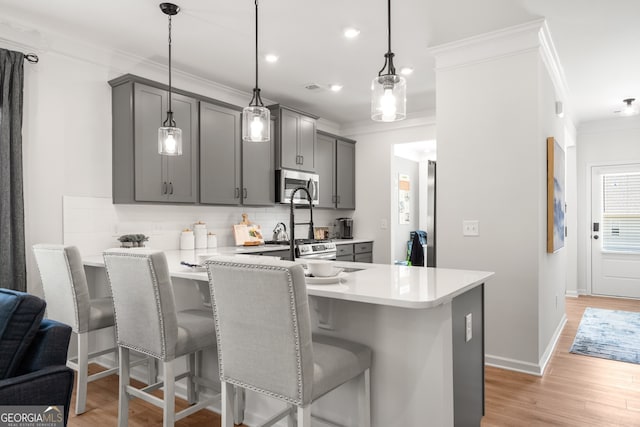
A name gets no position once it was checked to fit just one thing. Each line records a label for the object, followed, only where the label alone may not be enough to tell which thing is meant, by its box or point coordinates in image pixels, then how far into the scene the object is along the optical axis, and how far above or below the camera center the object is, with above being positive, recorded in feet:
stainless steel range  14.23 -1.35
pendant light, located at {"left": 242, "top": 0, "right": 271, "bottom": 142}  7.98 +1.81
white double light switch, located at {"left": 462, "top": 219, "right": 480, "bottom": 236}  11.06 -0.42
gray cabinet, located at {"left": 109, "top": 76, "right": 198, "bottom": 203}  11.00 +1.79
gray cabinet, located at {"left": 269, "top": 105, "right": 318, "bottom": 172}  15.49 +2.98
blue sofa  4.58 -1.75
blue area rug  11.61 -4.07
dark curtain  9.11 +0.86
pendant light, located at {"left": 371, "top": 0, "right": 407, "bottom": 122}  6.18 +1.82
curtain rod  9.86 +3.83
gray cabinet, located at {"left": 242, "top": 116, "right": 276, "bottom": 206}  14.37 +1.47
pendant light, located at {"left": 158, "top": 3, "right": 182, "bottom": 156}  9.20 +1.68
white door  19.25 -0.91
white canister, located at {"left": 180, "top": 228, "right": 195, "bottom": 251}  12.95 -0.88
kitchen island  5.53 -1.92
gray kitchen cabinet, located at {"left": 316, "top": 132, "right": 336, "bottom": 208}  17.92 +1.97
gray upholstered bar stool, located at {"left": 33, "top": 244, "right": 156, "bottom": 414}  7.99 -1.81
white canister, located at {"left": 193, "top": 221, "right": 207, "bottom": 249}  13.39 -0.71
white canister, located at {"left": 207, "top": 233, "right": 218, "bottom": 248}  13.75 -0.93
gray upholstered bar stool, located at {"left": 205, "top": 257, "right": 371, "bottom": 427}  4.70 -1.56
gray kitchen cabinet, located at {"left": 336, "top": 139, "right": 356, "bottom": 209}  19.26 +1.88
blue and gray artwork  11.24 +0.43
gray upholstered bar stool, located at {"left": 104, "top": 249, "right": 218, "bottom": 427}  6.30 -1.83
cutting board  14.67 -0.77
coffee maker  20.08 -0.78
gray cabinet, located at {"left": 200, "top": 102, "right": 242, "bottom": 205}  12.95 +1.93
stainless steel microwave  15.49 +1.16
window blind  19.22 -0.06
